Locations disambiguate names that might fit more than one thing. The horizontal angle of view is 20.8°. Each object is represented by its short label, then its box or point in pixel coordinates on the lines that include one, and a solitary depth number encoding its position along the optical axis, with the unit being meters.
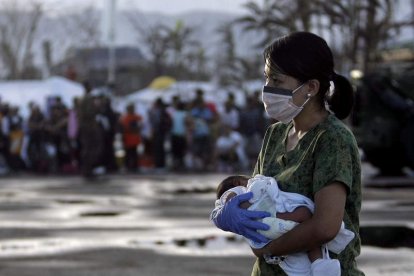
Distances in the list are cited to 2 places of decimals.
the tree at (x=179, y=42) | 45.56
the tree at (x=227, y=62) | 41.36
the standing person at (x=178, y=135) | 23.09
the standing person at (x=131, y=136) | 23.11
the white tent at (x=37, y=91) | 33.47
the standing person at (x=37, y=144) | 23.30
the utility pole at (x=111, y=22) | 46.09
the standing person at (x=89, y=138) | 20.48
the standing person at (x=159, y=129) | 23.19
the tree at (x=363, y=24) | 25.19
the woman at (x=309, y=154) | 3.45
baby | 3.48
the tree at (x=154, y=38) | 45.71
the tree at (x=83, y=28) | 59.72
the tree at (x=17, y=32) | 57.09
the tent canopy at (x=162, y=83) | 40.21
